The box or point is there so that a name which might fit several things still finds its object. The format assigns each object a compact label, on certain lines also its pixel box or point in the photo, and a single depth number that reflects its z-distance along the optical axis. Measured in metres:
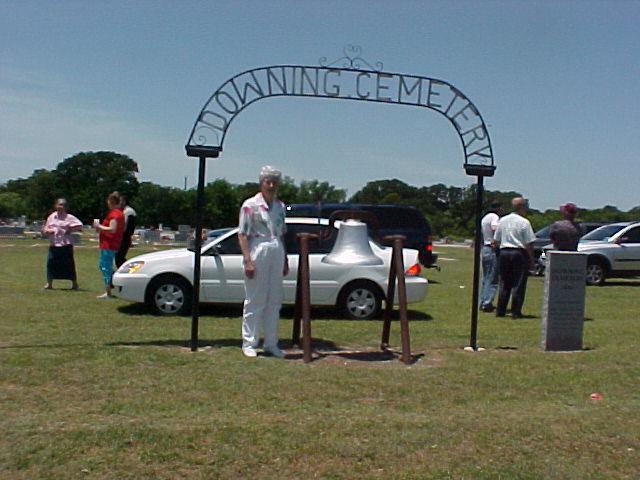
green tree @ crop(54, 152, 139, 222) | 77.81
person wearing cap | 12.01
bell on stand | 8.26
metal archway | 7.95
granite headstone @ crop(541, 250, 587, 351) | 8.70
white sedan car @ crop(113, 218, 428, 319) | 11.28
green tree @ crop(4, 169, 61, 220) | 79.00
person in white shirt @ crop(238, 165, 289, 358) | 7.73
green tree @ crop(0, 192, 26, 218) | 79.31
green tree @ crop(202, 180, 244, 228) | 57.09
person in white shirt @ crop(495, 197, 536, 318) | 11.45
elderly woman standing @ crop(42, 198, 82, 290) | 14.13
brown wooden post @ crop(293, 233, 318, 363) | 7.73
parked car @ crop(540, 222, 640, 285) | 19.16
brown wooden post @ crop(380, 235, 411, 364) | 7.89
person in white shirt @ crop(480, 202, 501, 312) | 12.68
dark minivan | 19.25
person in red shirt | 12.96
